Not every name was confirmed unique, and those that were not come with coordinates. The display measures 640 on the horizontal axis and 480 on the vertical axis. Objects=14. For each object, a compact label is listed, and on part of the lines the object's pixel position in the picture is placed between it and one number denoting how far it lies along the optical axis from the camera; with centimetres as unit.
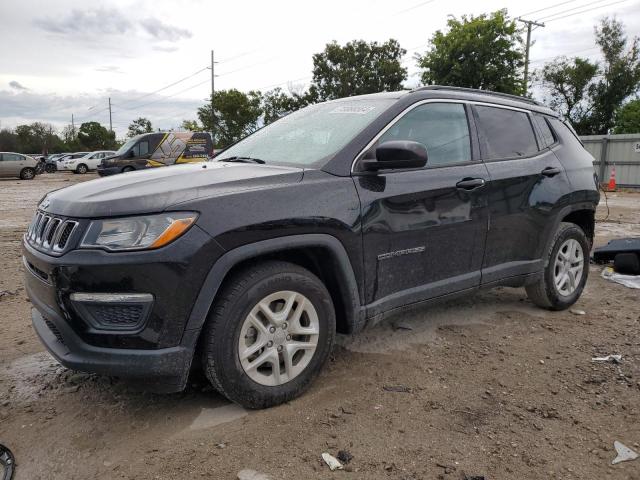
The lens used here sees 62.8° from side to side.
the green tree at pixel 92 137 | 7691
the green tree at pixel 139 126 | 7238
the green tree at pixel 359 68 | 4344
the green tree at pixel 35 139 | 7650
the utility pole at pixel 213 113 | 4572
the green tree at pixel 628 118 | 3459
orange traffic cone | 1799
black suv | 234
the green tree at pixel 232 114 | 4522
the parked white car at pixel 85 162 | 3600
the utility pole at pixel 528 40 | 3472
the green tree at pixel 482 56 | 2822
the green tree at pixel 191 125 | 5300
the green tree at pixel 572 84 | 3822
